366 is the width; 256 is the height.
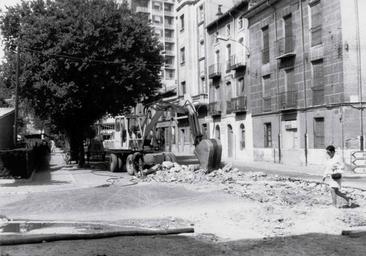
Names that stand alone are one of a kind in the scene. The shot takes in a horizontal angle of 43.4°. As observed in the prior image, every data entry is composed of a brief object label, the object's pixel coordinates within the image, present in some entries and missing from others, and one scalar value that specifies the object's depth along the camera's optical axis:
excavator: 19.95
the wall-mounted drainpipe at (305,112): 26.86
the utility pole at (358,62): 23.53
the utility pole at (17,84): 25.11
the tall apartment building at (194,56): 42.81
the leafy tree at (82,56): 24.66
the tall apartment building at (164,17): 83.81
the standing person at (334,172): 10.92
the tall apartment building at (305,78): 23.81
